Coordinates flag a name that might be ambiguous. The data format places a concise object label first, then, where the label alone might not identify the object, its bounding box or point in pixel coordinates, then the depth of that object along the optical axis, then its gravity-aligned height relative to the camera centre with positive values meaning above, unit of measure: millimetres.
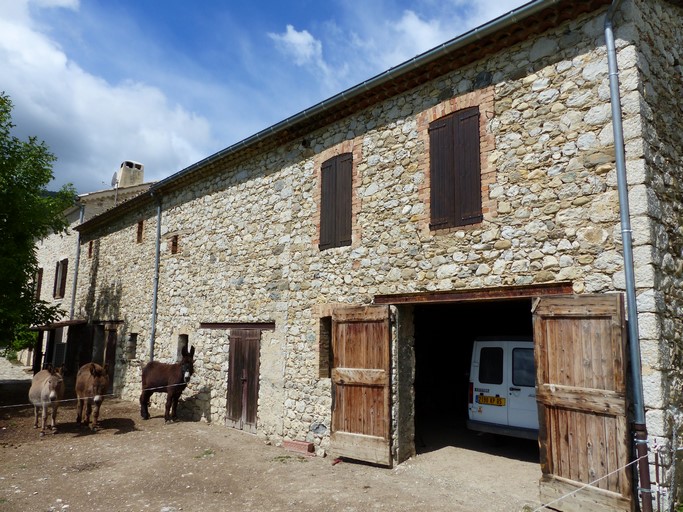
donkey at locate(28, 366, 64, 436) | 9281 -1406
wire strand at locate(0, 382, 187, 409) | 9745 -1575
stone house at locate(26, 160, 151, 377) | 16250 +1708
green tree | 12516 +2705
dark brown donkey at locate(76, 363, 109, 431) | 9664 -1357
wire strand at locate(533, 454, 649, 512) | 4668 -1593
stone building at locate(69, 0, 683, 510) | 5016 +1091
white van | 7402 -957
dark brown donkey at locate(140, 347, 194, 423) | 10484 -1264
